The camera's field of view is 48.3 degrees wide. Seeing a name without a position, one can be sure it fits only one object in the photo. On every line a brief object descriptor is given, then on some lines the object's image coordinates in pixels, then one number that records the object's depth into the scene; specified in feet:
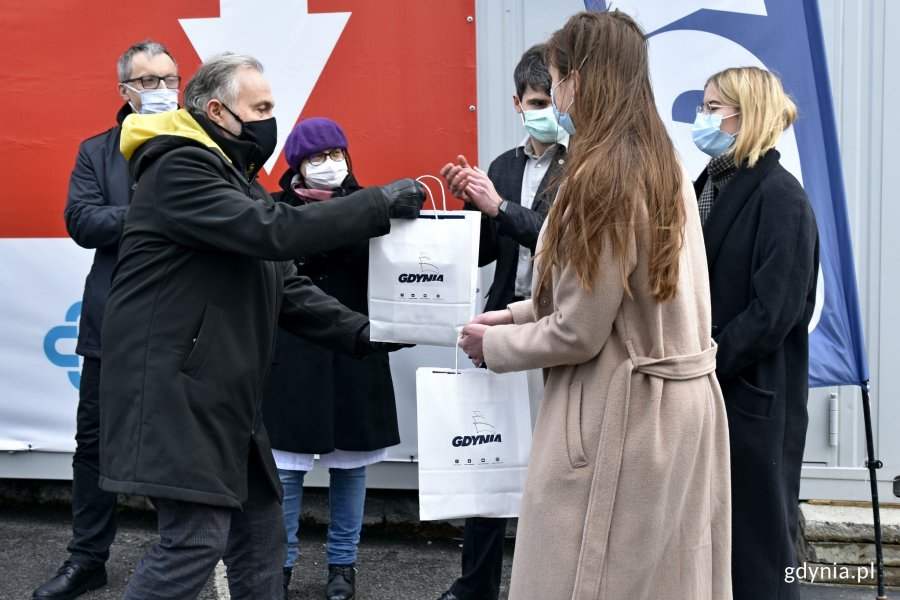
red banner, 13.92
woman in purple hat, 12.28
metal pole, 11.31
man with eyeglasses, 12.55
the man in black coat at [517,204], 11.73
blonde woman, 9.43
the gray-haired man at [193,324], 8.23
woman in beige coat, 7.00
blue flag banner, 11.09
